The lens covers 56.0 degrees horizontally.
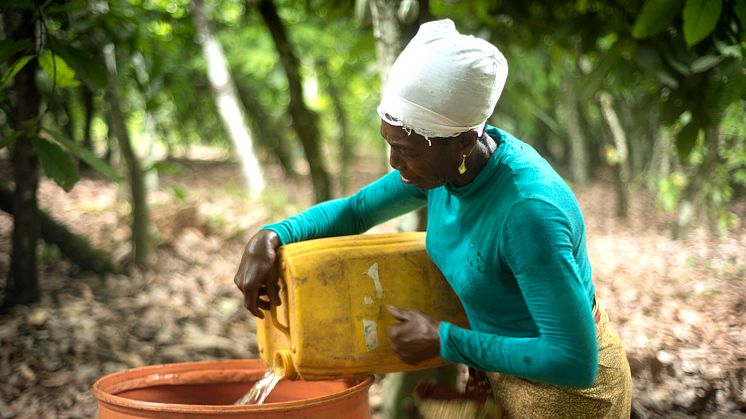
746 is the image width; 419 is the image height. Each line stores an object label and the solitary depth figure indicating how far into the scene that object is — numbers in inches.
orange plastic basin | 73.0
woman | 62.1
